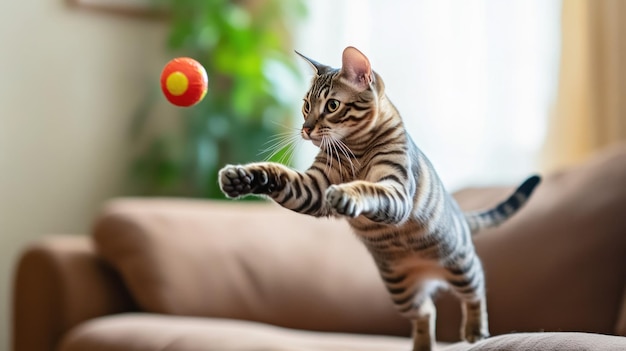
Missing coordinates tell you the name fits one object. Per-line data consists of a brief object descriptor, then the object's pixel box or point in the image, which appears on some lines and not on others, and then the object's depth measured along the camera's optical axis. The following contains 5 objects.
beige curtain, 2.75
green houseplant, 3.65
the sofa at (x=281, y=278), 2.22
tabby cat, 1.54
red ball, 1.60
